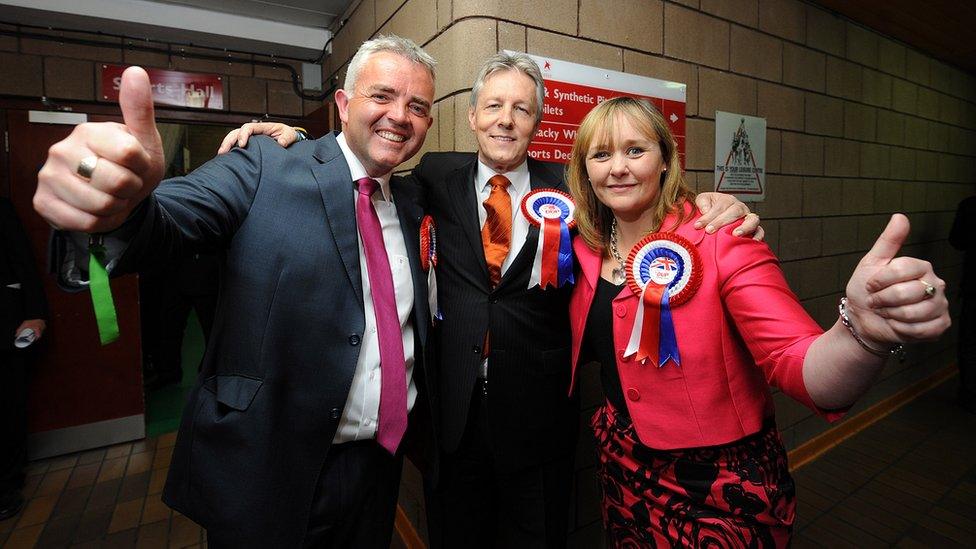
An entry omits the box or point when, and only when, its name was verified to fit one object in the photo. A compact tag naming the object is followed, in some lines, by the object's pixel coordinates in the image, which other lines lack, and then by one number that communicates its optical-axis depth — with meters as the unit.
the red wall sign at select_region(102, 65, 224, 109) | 2.85
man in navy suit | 0.97
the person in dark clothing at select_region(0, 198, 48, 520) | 2.31
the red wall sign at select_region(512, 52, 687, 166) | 1.71
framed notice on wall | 2.31
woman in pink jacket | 0.93
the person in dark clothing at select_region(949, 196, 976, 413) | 3.44
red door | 2.73
